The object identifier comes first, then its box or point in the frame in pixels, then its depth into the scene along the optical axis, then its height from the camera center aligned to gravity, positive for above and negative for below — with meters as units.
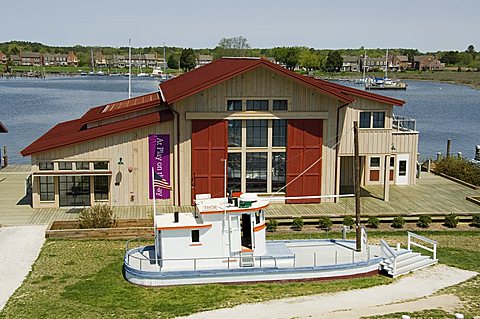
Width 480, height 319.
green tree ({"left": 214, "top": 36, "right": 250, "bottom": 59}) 186.75 +7.83
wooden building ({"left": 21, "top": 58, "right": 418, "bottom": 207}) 28.67 -3.59
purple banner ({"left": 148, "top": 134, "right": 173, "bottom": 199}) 29.20 -4.05
